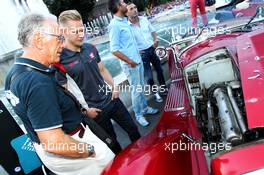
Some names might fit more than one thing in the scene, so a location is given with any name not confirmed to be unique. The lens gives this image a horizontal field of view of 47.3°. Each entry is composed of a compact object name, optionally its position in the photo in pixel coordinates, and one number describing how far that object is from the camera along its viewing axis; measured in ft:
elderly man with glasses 5.42
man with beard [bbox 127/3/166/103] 14.88
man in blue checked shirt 12.48
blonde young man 8.52
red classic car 4.93
